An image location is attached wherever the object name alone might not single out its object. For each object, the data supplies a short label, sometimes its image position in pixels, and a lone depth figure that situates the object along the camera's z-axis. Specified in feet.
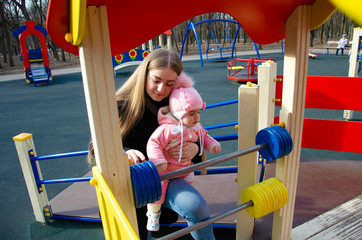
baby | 4.88
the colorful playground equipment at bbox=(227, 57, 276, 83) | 30.06
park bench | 63.33
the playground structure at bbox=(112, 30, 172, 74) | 40.57
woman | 5.10
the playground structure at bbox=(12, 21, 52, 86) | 37.06
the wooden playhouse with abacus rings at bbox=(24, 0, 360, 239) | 3.20
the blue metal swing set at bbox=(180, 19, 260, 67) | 43.31
